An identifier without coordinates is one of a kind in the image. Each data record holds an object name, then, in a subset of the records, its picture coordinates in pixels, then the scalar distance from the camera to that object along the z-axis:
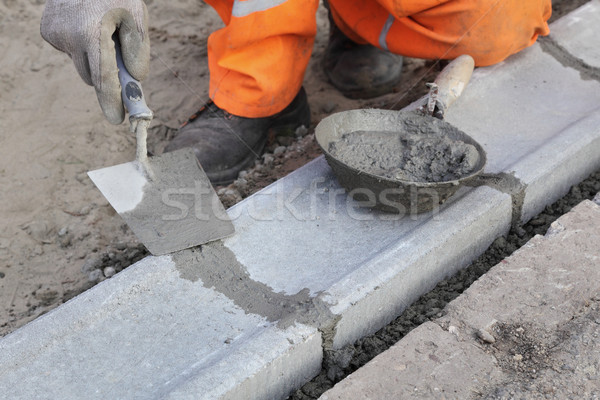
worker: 2.56
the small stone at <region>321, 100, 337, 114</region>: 3.30
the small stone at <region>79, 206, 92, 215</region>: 2.64
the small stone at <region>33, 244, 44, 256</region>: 2.45
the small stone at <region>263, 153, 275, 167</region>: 2.90
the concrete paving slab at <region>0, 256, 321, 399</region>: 1.63
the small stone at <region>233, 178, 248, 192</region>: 2.70
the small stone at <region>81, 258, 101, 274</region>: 2.34
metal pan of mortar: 2.00
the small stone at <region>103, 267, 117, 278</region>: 2.29
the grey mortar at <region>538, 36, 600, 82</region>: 2.85
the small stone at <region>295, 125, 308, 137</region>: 3.07
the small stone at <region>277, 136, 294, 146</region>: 3.04
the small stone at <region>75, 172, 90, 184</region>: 2.79
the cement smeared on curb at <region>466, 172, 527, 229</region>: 2.18
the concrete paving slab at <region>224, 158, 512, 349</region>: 1.87
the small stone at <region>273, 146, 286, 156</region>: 2.96
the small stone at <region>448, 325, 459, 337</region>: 1.77
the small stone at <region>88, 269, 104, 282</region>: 2.29
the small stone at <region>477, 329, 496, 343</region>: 1.74
